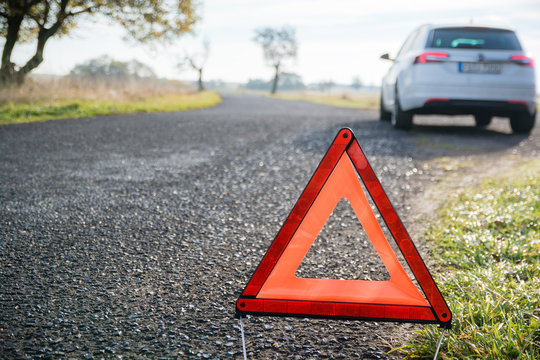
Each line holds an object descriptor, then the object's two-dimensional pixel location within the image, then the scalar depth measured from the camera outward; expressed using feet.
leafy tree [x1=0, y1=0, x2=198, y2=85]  50.52
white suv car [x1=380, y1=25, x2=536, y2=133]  24.47
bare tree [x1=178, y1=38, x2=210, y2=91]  211.41
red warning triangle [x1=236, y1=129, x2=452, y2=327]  6.13
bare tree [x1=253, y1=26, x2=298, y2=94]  246.06
